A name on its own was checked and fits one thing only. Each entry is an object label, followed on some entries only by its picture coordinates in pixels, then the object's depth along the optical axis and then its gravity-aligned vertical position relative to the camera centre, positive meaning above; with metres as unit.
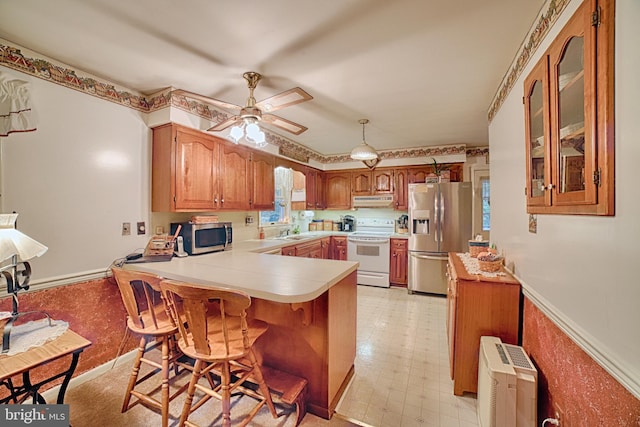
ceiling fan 1.76 +0.79
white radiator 1.29 -0.91
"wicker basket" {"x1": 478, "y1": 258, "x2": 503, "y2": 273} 1.90 -0.39
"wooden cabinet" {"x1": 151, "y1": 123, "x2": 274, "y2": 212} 2.37 +0.42
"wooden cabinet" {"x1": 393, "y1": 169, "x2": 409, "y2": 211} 4.68 +0.42
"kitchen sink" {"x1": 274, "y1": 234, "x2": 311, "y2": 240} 4.00 -0.39
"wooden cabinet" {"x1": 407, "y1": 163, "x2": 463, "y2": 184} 4.28 +0.69
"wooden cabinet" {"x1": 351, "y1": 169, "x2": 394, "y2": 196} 4.82 +0.60
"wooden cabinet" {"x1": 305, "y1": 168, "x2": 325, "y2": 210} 4.83 +0.47
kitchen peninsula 1.54 -0.67
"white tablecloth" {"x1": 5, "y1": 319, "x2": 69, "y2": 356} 1.30 -0.66
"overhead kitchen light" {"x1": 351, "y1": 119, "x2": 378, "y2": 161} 3.09 +0.73
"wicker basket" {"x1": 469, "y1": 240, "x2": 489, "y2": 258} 2.47 -0.33
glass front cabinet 0.85 +0.38
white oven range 4.42 -0.74
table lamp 1.31 -0.20
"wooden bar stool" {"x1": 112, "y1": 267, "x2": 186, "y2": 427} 1.50 -0.71
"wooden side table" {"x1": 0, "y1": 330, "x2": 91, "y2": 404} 1.16 -0.69
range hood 4.78 +0.22
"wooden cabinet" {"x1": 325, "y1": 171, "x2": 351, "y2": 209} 5.18 +0.48
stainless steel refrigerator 3.91 -0.24
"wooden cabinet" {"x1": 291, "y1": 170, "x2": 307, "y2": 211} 4.67 +0.48
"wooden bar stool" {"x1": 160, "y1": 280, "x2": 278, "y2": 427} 1.23 -0.69
